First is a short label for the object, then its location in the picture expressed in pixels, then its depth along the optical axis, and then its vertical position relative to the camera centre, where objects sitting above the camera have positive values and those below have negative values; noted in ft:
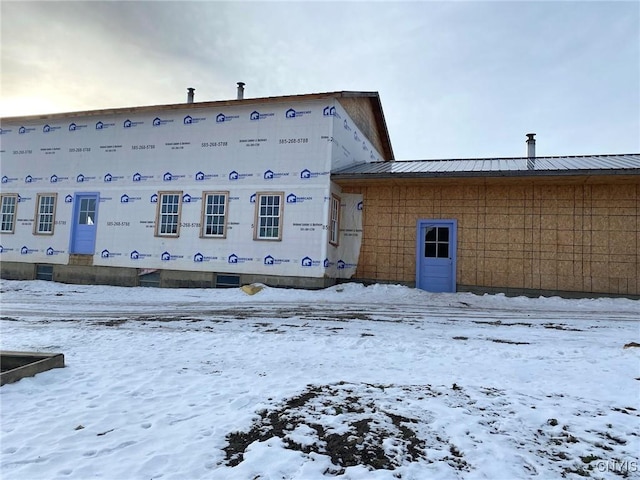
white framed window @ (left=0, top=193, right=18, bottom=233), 55.42 +6.46
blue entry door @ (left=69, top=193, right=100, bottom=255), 51.52 +4.89
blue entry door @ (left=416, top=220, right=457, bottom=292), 42.75 +2.20
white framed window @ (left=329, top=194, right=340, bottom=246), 43.98 +5.61
